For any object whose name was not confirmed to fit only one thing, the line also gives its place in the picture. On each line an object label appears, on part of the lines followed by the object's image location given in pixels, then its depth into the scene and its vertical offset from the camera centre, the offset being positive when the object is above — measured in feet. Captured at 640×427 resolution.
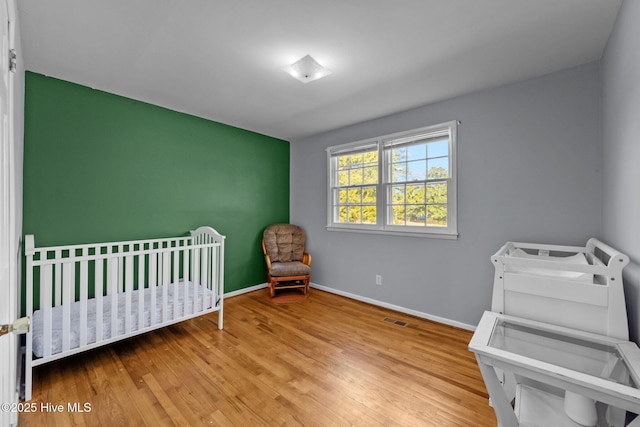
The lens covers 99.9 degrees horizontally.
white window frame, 9.27 +1.35
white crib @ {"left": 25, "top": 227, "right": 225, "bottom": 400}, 6.04 -2.44
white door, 2.90 +0.31
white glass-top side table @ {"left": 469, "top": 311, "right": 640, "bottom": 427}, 3.08 -2.00
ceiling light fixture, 6.84 +3.85
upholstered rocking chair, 12.14 -2.15
